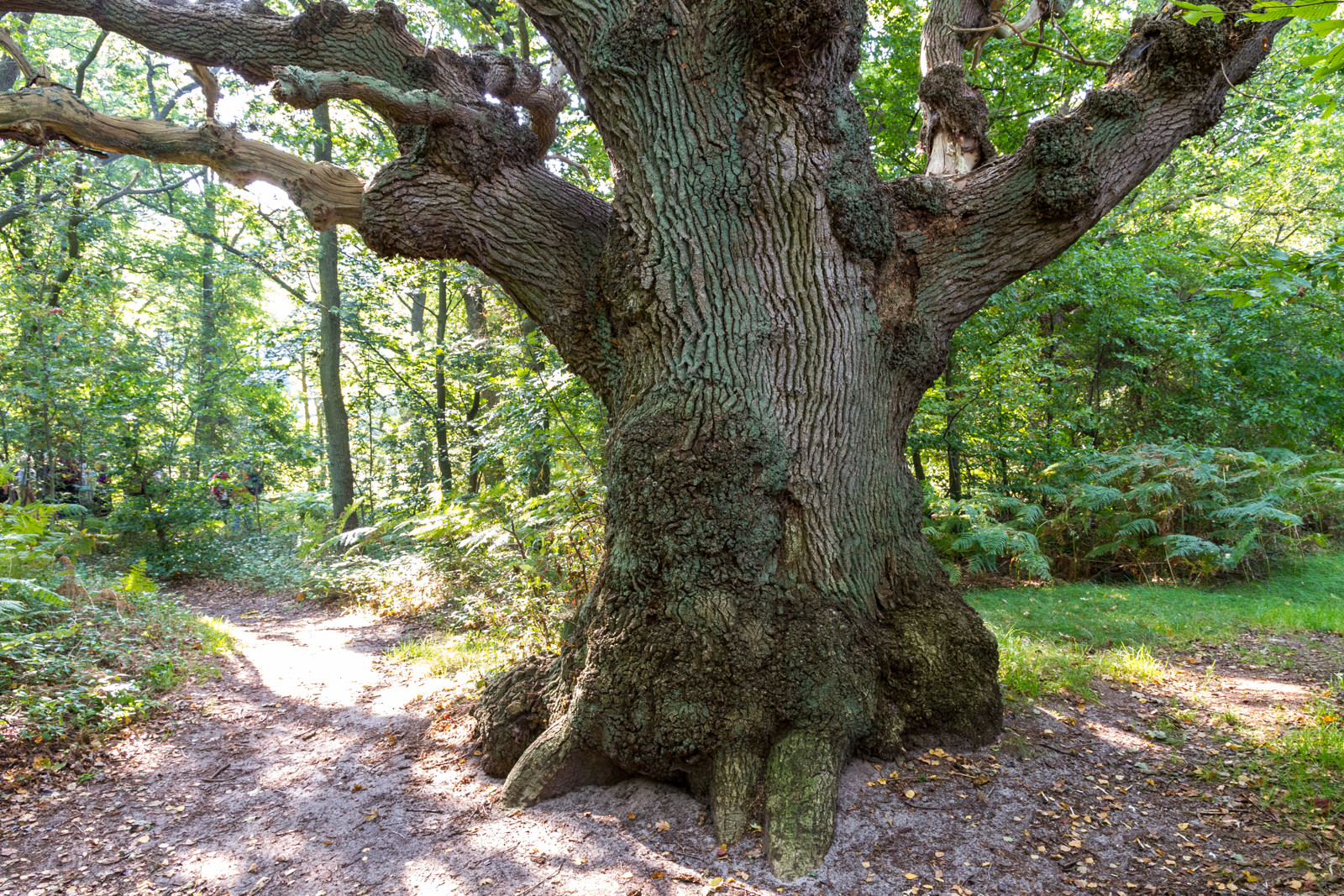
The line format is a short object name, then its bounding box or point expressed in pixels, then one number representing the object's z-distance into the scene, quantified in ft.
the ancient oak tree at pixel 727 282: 10.63
